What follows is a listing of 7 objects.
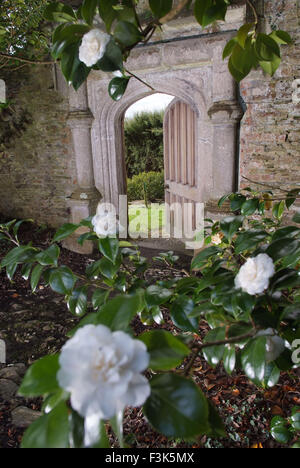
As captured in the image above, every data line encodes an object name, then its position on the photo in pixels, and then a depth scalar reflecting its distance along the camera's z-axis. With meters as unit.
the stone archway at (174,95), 4.15
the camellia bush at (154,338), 0.54
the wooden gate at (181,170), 5.08
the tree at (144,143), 11.02
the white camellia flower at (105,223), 1.38
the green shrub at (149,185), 10.78
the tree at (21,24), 4.50
